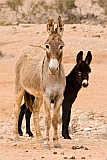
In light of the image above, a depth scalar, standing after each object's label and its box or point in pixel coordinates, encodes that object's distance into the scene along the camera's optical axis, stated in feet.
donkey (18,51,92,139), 78.28
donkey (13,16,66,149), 60.85
